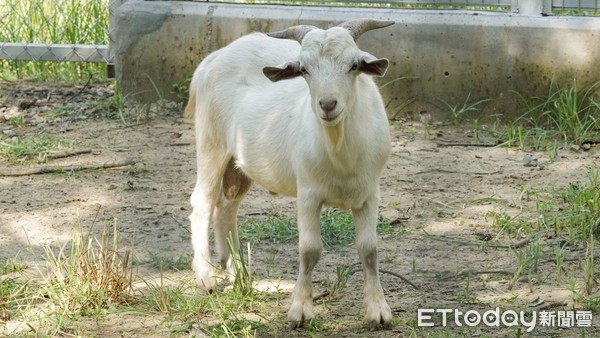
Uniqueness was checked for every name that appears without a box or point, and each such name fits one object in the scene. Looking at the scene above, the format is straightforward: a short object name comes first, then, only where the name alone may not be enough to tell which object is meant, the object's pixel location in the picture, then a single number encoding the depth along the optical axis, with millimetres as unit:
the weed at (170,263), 9884
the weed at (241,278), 8760
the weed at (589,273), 8434
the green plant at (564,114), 13259
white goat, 7719
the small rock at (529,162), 12530
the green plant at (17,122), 14640
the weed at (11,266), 9502
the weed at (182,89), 14668
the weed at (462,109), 13932
